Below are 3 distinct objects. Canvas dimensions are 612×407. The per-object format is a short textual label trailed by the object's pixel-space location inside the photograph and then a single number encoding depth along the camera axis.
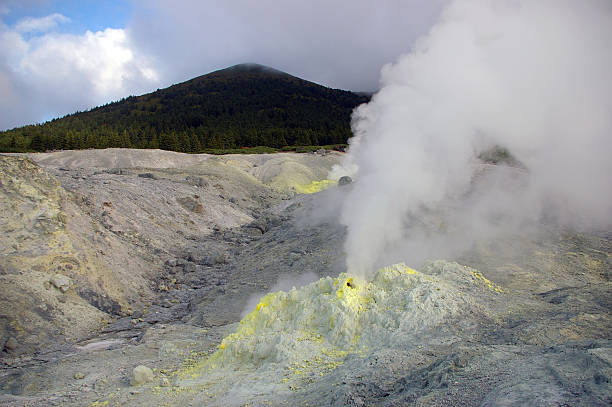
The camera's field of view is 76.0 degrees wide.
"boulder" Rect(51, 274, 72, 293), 9.39
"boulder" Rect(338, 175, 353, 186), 23.09
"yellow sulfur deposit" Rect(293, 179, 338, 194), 32.16
